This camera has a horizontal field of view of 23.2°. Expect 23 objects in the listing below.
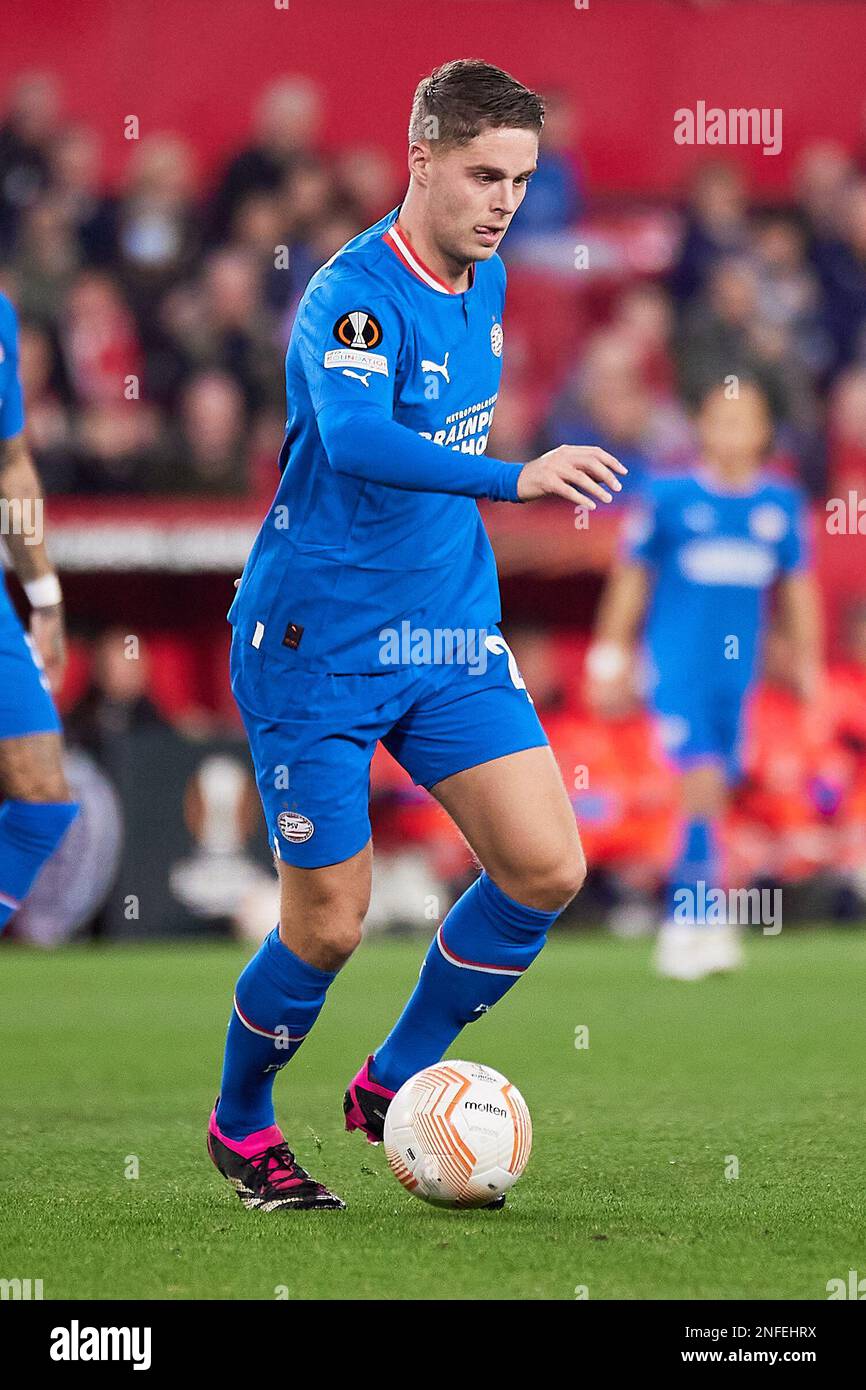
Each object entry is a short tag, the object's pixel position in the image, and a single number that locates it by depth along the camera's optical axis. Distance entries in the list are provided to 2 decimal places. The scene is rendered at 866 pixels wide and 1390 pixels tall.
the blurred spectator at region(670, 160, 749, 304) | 14.22
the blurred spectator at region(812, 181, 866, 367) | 14.39
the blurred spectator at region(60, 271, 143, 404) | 12.77
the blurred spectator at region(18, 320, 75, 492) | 12.01
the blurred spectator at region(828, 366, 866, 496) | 13.98
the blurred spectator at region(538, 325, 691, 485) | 12.98
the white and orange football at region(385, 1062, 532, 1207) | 3.92
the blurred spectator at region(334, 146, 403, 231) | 13.76
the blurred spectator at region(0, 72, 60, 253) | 13.27
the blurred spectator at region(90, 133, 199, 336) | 13.32
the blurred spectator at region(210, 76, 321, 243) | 13.83
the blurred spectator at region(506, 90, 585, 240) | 13.66
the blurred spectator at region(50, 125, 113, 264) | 13.36
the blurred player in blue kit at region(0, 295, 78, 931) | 5.32
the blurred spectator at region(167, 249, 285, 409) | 12.88
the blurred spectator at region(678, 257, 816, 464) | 13.43
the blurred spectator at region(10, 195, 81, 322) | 12.86
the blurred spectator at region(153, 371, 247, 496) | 12.16
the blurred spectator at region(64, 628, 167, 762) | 10.81
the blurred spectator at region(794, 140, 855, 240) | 14.88
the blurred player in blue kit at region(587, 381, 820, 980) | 9.04
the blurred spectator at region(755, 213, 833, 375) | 14.24
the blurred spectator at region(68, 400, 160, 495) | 12.09
